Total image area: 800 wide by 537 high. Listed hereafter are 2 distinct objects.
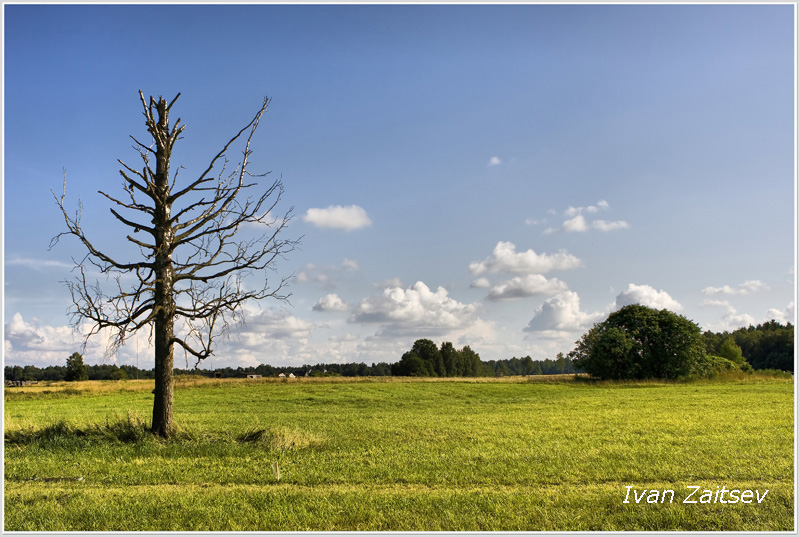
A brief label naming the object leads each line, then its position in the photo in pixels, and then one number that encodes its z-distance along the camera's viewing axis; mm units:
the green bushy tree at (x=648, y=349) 56094
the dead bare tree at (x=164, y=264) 15891
